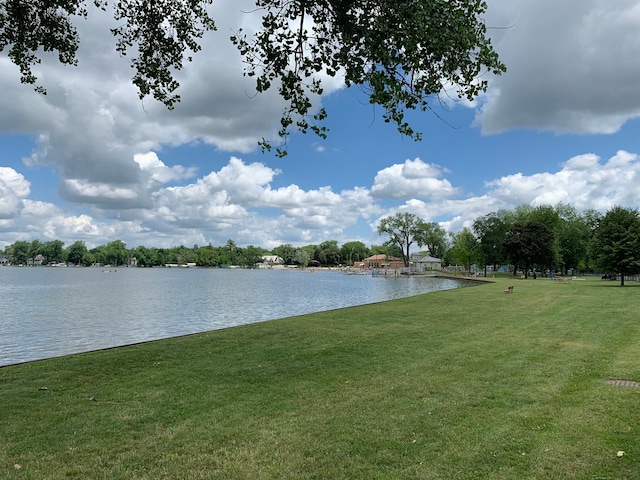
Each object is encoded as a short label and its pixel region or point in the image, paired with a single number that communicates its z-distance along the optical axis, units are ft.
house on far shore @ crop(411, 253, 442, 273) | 378.32
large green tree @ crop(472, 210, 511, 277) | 264.31
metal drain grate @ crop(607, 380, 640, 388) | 23.17
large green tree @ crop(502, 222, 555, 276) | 214.07
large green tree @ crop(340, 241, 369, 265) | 638.94
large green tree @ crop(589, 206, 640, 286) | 118.83
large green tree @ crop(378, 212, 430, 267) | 388.78
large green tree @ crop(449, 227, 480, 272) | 282.56
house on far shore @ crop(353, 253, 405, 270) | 461.08
